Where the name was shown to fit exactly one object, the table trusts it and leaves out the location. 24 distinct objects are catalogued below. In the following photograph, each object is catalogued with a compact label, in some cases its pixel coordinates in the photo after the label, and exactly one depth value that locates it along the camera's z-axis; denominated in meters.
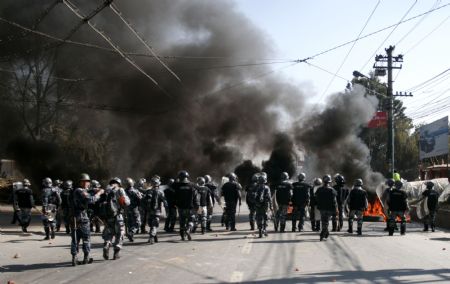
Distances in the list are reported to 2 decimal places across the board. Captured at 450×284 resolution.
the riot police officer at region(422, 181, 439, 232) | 16.66
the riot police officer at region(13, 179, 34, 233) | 15.92
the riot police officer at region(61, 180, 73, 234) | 13.49
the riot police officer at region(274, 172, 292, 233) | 15.49
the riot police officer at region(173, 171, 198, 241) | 13.30
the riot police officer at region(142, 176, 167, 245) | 12.54
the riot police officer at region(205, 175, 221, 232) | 16.09
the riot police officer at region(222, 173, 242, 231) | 16.08
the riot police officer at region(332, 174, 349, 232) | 16.05
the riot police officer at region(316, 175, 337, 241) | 13.62
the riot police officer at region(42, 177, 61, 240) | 13.76
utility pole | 27.30
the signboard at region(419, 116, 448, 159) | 31.09
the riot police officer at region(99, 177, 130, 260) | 9.86
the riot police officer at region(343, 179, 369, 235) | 14.81
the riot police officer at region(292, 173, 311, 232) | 15.66
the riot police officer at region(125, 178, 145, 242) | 12.99
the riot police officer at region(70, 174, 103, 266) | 9.45
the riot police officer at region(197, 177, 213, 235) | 15.01
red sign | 30.42
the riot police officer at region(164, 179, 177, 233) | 14.05
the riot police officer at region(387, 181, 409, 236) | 15.14
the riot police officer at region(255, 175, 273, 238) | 13.99
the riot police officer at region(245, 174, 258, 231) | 14.77
